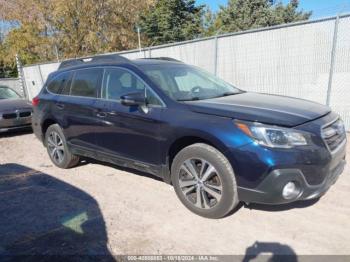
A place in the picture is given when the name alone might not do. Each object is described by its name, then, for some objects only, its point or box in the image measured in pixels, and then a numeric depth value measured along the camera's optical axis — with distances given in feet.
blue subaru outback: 11.13
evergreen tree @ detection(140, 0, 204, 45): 107.76
